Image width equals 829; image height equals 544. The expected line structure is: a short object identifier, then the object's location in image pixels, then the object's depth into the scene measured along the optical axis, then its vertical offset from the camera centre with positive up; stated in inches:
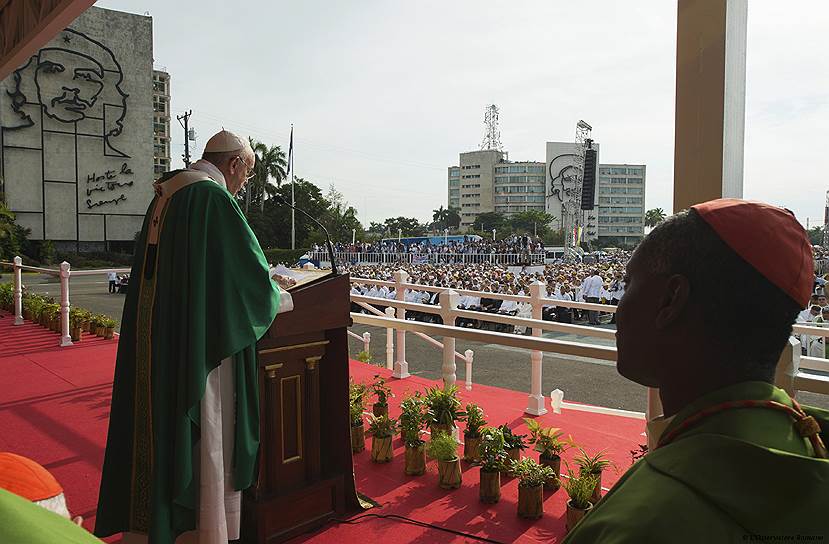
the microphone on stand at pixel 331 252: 118.5 -1.9
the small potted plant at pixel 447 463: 146.0 -52.1
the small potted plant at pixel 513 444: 150.3 -49.0
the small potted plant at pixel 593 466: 130.4 -47.2
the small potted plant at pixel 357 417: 175.0 -50.6
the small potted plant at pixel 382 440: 165.6 -53.3
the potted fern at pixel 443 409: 166.3 -45.9
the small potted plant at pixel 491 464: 138.0 -50.1
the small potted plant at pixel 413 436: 155.6 -49.6
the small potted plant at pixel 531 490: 130.1 -52.3
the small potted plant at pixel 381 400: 188.9 -48.8
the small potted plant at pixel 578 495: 120.7 -50.3
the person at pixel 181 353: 99.2 -18.7
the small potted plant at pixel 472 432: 161.8 -50.7
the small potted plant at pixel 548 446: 147.3 -49.1
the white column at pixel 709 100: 96.0 +23.3
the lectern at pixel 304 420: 118.5 -36.1
